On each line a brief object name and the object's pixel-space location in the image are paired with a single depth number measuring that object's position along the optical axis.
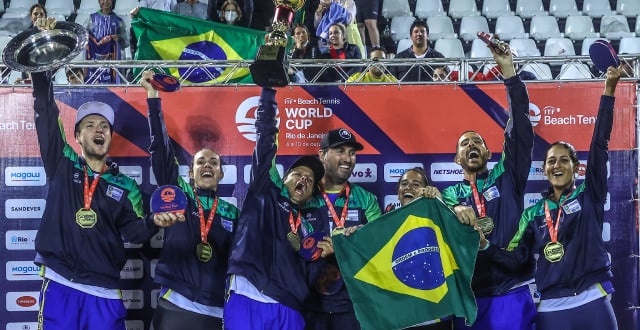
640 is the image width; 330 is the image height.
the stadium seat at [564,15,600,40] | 12.28
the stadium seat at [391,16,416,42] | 11.96
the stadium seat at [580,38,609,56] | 11.76
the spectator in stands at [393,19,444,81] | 8.75
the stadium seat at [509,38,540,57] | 11.68
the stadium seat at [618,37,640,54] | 11.85
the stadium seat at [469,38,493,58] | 11.79
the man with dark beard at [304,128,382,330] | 6.79
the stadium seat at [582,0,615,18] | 12.73
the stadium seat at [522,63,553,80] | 10.22
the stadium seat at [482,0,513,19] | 12.67
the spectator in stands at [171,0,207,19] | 9.73
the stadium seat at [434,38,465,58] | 11.71
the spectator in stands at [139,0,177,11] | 9.92
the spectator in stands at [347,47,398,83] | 7.55
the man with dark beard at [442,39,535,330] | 6.82
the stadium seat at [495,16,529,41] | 12.21
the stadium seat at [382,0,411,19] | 12.34
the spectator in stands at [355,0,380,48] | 10.91
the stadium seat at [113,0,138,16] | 12.01
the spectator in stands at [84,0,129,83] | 9.42
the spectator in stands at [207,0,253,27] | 9.09
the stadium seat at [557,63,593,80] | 11.48
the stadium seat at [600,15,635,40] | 12.26
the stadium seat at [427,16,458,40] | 12.10
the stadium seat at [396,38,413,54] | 11.50
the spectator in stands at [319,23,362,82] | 8.80
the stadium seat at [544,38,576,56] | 11.80
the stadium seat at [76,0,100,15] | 12.25
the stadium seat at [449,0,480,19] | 12.66
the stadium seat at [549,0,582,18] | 12.77
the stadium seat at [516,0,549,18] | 12.77
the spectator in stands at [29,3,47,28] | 9.82
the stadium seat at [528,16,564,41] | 12.27
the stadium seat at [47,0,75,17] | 12.12
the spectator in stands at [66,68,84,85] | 8.16
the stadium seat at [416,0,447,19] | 12.56
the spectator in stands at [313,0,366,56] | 9.41
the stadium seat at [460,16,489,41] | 12.27
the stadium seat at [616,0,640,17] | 12.72
